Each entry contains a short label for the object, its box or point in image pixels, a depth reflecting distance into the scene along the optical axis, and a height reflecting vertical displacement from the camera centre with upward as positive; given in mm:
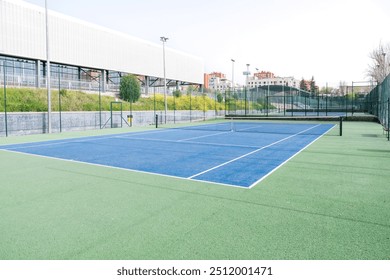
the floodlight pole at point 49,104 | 20484 +1054
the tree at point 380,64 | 46969 +8059
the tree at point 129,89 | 35531 +3420
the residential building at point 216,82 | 181750 +21747
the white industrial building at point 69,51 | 31266 +8311
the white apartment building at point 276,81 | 169525 +20512
